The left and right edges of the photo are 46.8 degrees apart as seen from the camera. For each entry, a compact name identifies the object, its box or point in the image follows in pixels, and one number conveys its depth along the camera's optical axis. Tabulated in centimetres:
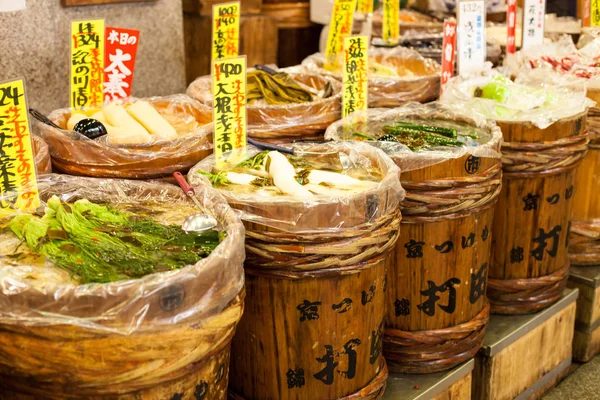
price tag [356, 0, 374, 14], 501
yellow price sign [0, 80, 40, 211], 216
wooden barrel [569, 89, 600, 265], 387
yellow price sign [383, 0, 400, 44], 484
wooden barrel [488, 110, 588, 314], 314
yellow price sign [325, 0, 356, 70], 423
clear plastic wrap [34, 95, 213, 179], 272
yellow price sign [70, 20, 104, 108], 313
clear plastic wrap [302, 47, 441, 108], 380
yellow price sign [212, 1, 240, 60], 356
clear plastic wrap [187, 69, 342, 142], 317
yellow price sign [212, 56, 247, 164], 255
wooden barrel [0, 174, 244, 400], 162
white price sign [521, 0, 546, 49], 456
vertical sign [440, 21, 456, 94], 376
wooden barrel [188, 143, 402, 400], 214
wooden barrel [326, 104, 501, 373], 264
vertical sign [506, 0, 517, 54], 439
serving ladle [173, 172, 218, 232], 203
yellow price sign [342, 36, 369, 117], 322
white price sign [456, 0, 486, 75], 393
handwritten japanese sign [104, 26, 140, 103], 336
